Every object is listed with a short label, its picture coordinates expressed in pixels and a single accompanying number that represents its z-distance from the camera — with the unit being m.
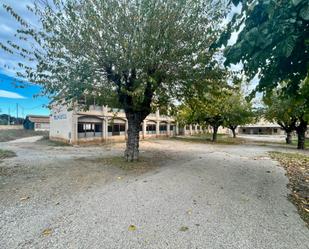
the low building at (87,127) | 19.16
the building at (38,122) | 37.09
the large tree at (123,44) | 6.79
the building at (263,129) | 57.88
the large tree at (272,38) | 2.86
